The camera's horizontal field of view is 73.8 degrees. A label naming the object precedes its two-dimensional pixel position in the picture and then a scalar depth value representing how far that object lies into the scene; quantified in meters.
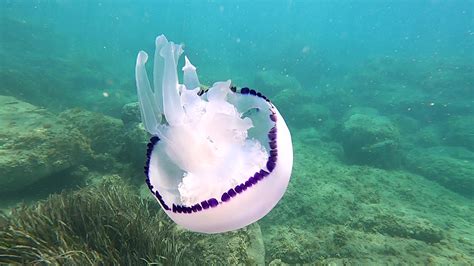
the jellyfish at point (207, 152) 2.33
